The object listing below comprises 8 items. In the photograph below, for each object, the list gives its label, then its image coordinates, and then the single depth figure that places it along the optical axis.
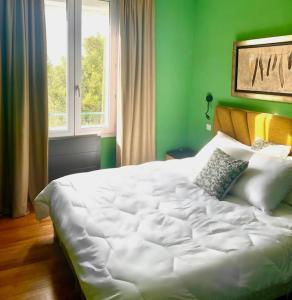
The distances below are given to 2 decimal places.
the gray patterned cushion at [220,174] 2.28
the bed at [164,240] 1.42
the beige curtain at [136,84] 3.40
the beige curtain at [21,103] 2.87
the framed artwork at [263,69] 2.65
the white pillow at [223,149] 2.54
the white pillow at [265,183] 2.12
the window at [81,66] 3.26
